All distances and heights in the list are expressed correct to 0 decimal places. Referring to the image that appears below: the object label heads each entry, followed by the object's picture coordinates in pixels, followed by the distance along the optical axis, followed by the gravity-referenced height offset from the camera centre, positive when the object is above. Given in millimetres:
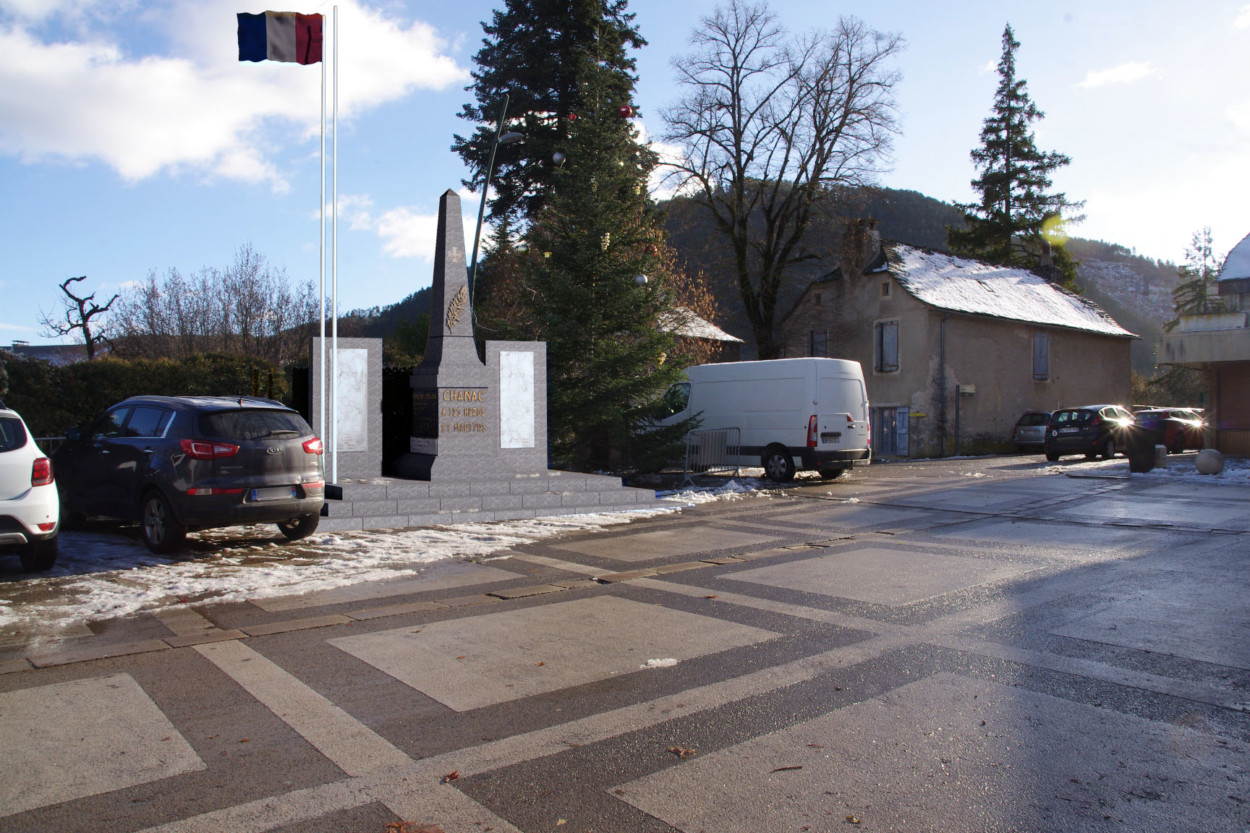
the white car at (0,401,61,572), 7148 -643
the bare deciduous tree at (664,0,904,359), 35156 +10749
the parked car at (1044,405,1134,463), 24125 -637
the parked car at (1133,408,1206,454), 28391 -640
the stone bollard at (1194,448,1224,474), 18156 -1137
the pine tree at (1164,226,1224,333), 71188 +11149
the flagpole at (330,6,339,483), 12406 +111
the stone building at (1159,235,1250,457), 22906 +1307
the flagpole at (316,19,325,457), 12641 +1109
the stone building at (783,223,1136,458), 31734 +2763
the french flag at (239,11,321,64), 12266 +5542
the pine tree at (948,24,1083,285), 50688 +13688
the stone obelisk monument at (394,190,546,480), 13148 +302
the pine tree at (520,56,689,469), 16688 +2206
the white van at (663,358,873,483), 17641 -59
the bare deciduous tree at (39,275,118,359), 26297 +3350
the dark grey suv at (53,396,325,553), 8586 -507
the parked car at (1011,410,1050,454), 32312 -783
